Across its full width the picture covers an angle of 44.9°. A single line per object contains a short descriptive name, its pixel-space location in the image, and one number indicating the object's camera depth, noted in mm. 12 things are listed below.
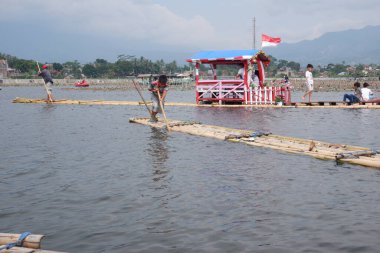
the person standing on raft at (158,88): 19594
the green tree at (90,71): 166500
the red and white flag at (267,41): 30531
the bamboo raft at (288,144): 11711
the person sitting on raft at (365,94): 27828
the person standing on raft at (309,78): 28156
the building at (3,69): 150200
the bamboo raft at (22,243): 5891
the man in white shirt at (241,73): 30906
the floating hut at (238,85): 30406
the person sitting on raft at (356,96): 27562
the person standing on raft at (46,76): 31270
